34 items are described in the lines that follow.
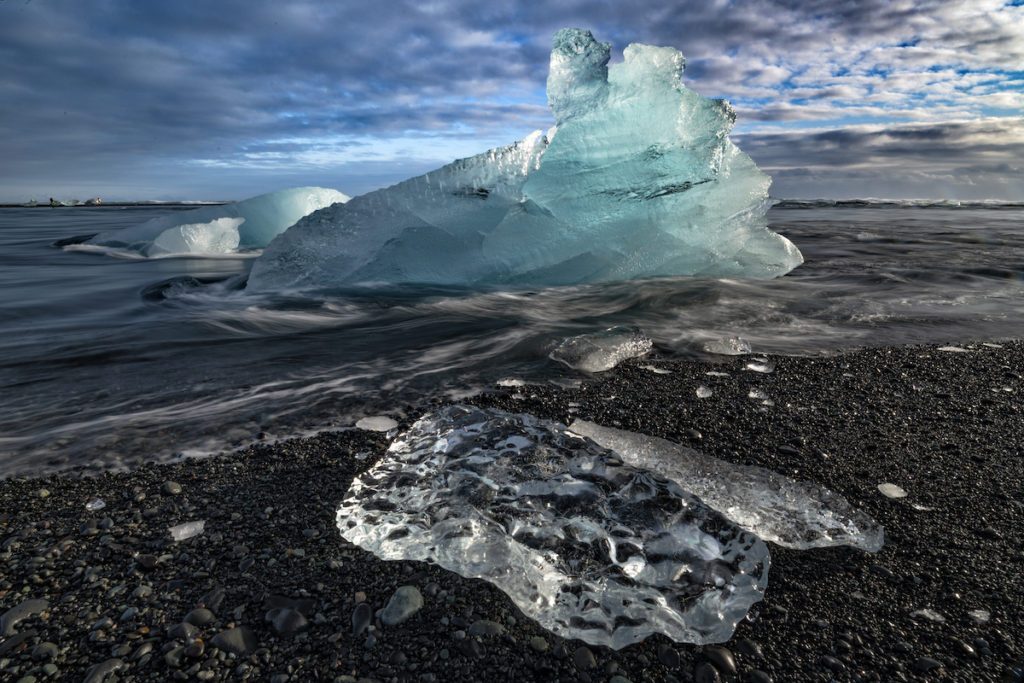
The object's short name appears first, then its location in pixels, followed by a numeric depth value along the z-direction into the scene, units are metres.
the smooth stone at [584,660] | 1.12
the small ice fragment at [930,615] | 1.22
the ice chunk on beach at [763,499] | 1.52
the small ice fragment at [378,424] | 2.29
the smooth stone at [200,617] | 1.19
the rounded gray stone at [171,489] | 1.73
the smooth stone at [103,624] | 1.18
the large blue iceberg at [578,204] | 5.88
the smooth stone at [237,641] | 1.13
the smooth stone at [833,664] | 1.09
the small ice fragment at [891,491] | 1.72
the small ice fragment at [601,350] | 3.09
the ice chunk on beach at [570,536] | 1.27
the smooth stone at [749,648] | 1.14
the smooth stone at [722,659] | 1.10
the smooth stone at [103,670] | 1.05
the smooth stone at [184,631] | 1.16
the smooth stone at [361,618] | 1.19
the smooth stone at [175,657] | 1.09
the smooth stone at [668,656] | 1.13
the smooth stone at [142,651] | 1.10
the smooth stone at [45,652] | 1.11
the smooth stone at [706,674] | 1.09
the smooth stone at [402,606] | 1.22
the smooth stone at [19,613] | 1.18
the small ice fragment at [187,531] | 1.50
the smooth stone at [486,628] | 1.19
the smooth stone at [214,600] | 1.24
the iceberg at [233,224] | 9.88
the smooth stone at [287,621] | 1.18
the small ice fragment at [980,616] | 1.22
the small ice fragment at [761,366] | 3.04
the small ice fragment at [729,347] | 3.38
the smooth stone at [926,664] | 1.10
